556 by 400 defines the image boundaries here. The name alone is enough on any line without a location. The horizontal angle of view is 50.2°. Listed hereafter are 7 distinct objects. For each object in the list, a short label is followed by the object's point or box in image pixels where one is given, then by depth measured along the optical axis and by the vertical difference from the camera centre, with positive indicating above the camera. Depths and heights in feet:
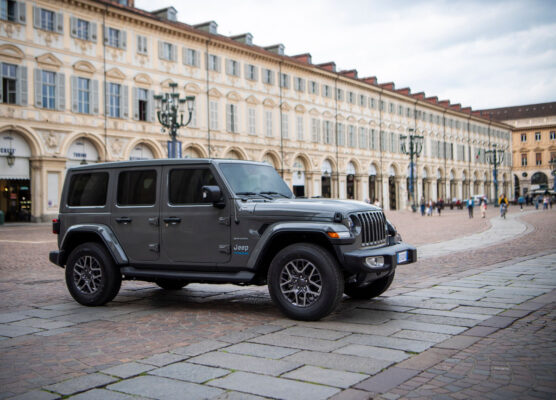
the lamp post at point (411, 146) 163.04 +16.82
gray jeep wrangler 21.47 -1.26
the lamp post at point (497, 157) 276.16 +21.82
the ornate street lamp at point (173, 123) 88.94 +12.80
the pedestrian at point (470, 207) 130.62 -1.64
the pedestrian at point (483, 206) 127.69 -1.43
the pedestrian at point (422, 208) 156.22 -2.14
